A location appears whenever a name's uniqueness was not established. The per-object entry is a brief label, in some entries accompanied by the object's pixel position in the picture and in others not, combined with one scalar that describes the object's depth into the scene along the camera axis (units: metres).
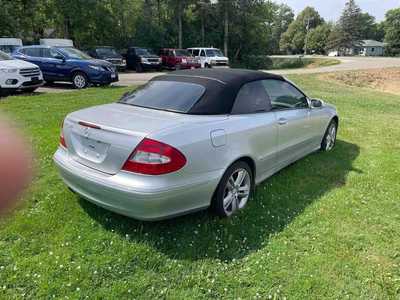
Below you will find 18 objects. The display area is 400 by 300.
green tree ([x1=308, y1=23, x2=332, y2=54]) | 88.31
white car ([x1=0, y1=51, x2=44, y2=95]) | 9.95
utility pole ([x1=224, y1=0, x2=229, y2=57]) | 35.50
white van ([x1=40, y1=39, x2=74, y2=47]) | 20.28
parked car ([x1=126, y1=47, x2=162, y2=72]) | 23.69
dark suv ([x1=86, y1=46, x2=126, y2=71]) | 21.50
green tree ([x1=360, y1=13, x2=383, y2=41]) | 102.28
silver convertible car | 2.80
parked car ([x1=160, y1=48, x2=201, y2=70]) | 24.58
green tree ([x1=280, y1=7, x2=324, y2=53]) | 94.00
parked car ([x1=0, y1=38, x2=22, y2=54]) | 17.58
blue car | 12.53
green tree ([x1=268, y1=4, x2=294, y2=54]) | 105.95
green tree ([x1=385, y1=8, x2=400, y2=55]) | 76.75
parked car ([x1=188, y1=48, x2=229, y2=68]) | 25.00
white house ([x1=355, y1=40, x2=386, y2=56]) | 89.02
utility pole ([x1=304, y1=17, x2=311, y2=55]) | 83.46
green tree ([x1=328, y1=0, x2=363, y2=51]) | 84.31
